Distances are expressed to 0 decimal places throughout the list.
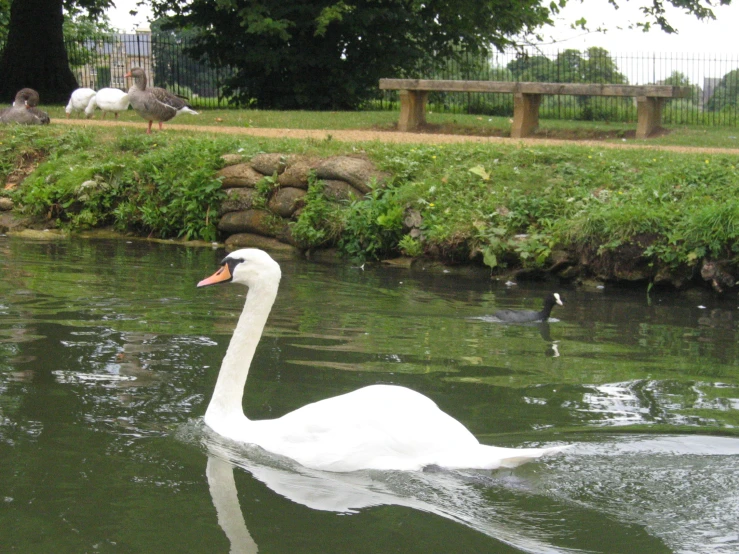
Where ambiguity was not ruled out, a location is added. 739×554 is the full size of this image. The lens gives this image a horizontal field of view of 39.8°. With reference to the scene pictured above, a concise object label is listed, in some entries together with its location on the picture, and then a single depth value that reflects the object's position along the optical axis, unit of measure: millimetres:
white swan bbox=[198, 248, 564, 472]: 4453
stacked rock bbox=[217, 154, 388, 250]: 12367
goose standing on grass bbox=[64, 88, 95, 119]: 18906
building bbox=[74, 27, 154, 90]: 31838
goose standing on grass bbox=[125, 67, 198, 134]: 15648
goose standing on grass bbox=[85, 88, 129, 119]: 18578
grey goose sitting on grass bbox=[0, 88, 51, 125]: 16406
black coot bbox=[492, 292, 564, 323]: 8391
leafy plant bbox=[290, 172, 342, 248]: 11891
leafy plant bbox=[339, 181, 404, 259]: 11508
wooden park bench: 17219
